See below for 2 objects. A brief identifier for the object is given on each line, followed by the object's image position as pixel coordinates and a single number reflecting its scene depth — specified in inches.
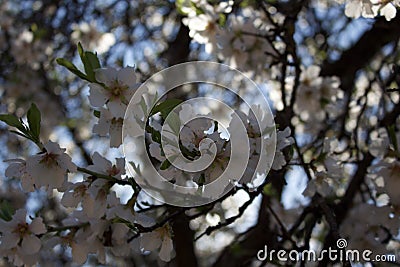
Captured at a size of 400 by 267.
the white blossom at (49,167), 26.8
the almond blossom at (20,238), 28.0
